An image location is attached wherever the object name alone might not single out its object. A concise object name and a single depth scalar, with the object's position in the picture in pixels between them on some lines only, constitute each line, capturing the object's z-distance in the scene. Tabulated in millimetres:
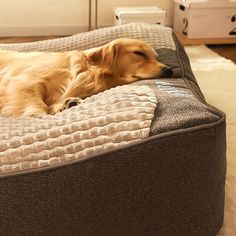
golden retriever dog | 1305
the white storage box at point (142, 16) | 3006
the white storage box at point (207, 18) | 3117
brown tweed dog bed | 847
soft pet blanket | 877
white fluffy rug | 1206
